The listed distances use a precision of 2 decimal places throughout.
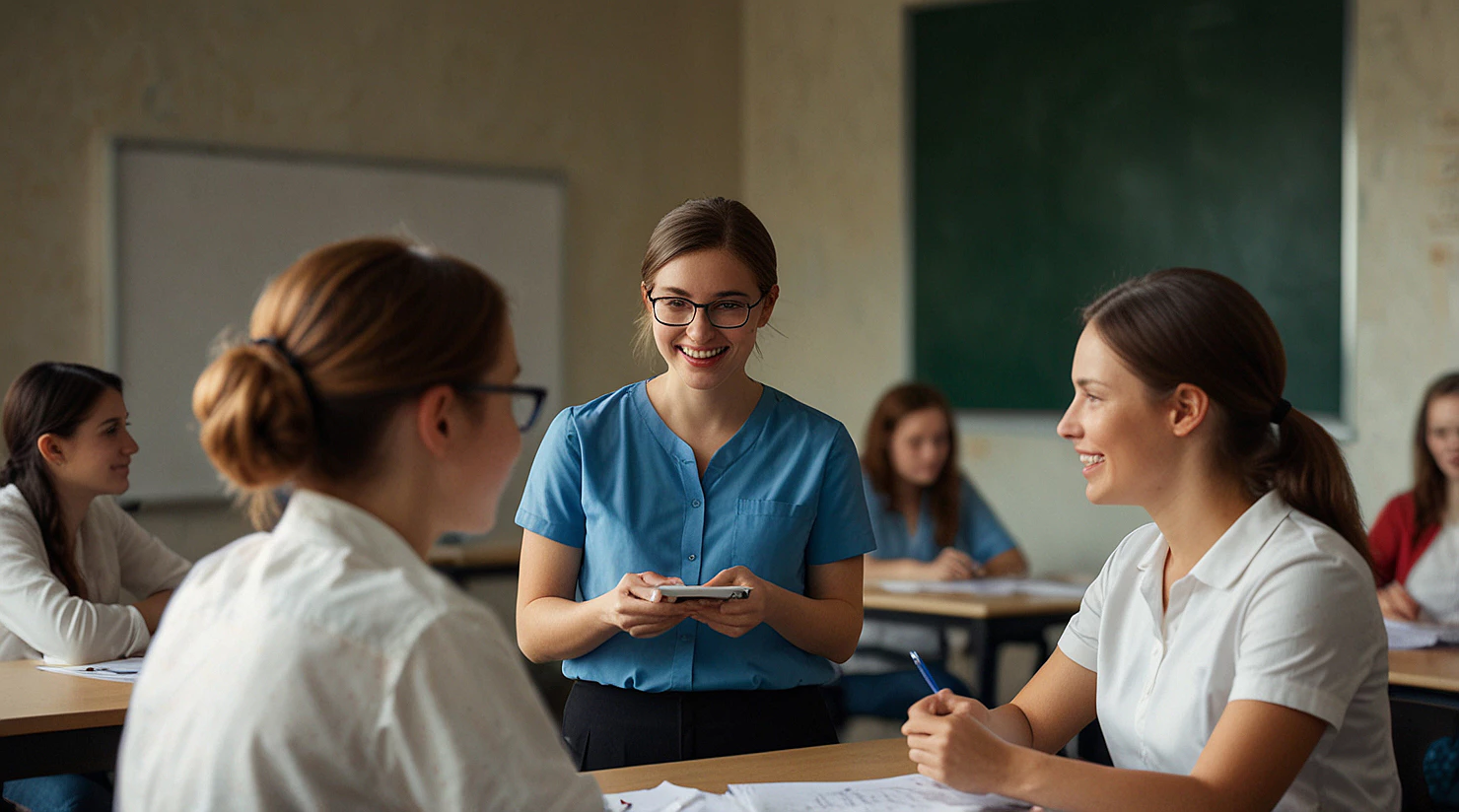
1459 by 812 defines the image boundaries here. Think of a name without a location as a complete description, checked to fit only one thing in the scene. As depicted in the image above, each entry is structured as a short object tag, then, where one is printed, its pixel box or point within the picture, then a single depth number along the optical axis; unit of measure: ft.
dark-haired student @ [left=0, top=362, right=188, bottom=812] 8.68
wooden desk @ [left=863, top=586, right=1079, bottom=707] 12.31
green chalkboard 15.69
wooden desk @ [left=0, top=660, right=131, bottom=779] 7.00
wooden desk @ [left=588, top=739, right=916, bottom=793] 5.80
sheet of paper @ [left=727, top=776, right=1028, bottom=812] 5.35
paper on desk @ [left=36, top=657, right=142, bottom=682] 8.28
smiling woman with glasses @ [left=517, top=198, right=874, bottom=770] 6.64
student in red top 12.16
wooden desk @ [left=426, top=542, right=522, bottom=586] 15.58
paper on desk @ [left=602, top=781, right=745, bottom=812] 5.33
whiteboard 15.72
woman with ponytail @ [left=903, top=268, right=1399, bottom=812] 4.88
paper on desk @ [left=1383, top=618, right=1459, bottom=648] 10.30
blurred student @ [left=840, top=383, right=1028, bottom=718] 14.56
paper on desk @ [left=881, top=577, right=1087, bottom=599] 13.19
